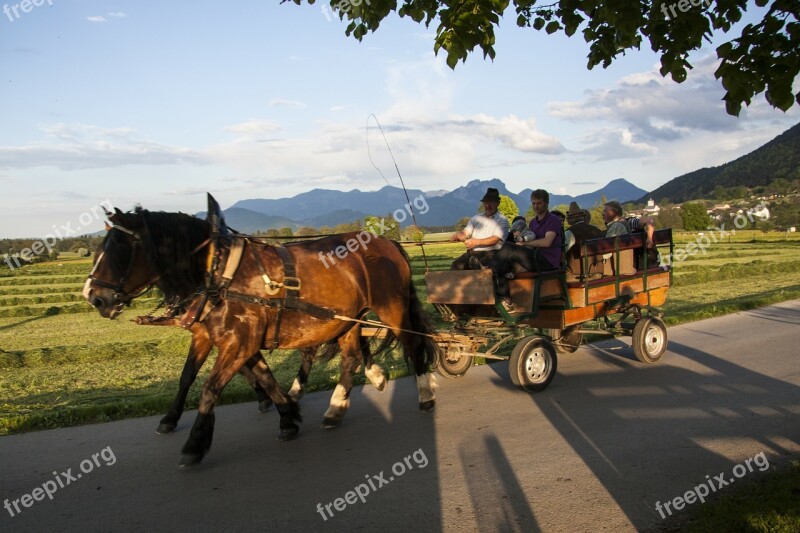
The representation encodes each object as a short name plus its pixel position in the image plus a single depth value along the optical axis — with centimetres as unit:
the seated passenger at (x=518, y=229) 823
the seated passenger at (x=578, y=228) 841
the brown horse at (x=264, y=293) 517
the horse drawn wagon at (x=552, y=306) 739
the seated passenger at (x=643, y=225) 899
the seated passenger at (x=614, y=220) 925
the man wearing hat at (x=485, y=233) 750
